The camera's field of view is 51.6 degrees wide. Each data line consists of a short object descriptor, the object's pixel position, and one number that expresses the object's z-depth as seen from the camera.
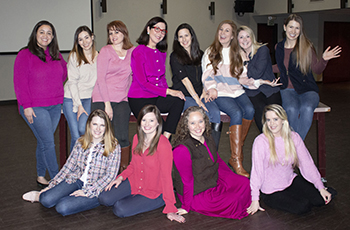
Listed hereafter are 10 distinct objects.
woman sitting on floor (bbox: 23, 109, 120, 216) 2.78
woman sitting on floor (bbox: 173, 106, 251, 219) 2.64
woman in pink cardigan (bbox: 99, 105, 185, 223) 2.65
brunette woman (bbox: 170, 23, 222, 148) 3.21
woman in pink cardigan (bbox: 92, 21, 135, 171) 3.20
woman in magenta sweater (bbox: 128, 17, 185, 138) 3.13
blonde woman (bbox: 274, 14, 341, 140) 3.23
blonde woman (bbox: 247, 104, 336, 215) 2.72
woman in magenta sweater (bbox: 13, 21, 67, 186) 3.05
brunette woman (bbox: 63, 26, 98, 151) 3.21
